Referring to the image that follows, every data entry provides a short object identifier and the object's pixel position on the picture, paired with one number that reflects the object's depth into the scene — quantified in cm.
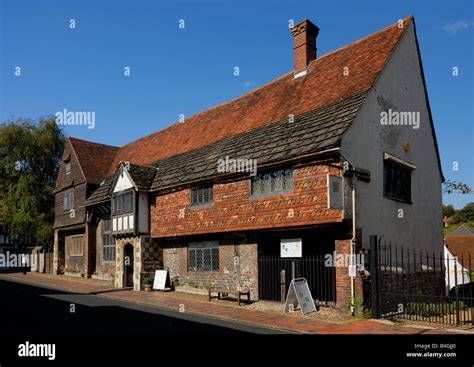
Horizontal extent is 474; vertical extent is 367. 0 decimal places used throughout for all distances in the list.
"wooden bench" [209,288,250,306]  1584
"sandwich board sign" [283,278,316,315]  1382
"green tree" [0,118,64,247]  3681
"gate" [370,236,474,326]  1285
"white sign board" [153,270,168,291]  2036
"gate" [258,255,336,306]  1550
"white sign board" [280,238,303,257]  1482
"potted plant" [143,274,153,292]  2077
